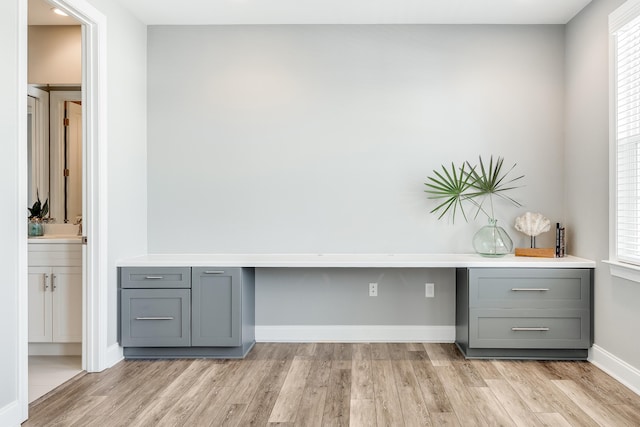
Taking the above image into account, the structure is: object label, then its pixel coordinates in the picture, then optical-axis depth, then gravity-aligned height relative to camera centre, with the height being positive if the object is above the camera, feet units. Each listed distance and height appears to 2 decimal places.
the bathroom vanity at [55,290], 11.84 -1.94
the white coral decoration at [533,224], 12.98 -0.39
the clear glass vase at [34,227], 13.10 -0.49
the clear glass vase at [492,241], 12.86 -0.82
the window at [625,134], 10.16 +1.58
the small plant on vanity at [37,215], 13.14 -0.19
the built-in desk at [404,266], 11.83 -2.28
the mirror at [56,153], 13.53 +1.51
